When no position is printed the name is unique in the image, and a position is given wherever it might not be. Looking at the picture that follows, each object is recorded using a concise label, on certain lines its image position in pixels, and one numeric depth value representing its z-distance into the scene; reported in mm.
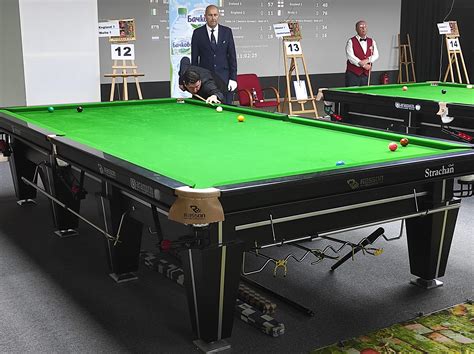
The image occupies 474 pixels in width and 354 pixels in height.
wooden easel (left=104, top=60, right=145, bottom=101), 8031
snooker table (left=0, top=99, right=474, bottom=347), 2643
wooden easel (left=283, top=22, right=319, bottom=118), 9523
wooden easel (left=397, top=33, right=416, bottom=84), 12078
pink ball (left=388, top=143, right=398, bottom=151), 3230
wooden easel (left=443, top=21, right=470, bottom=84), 11156
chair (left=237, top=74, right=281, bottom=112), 8305
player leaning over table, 5723
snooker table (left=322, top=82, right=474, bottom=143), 5059
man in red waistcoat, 8812
